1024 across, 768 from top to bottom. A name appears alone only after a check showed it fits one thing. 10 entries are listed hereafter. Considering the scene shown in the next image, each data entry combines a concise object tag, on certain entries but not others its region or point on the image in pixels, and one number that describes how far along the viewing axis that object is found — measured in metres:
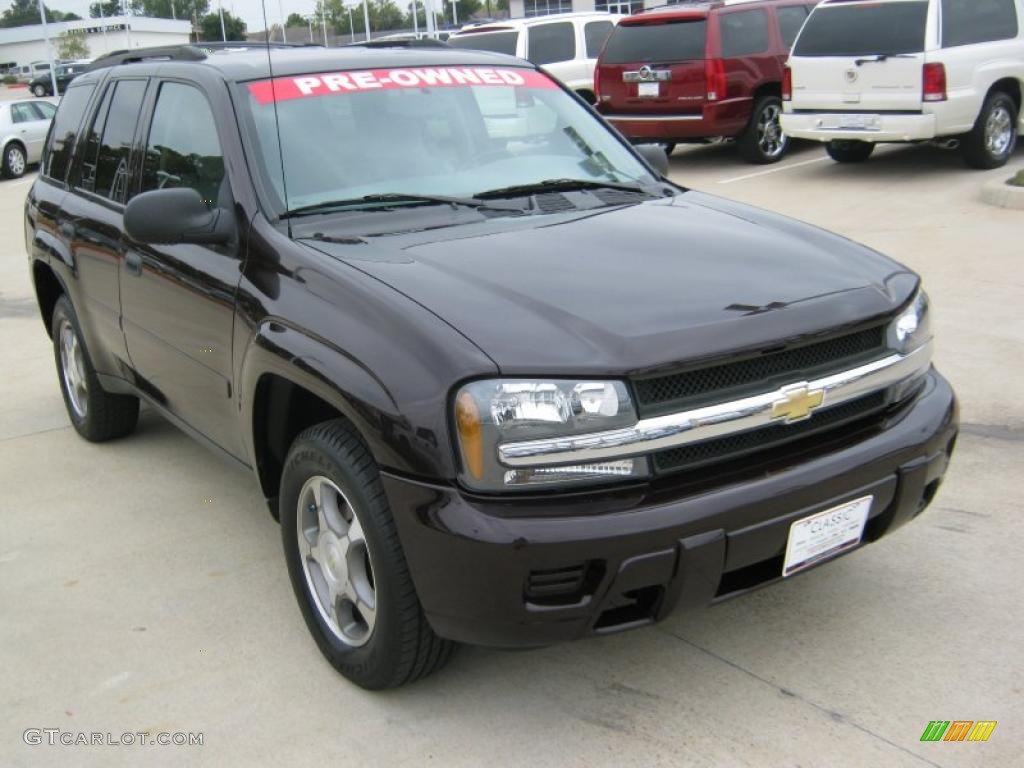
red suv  13.30
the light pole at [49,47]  37.99
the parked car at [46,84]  46.44
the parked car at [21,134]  20.53
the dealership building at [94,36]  65.00
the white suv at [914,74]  10.98
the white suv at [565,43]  16.67
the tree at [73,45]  72.94
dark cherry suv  2.66
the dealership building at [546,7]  69.38
